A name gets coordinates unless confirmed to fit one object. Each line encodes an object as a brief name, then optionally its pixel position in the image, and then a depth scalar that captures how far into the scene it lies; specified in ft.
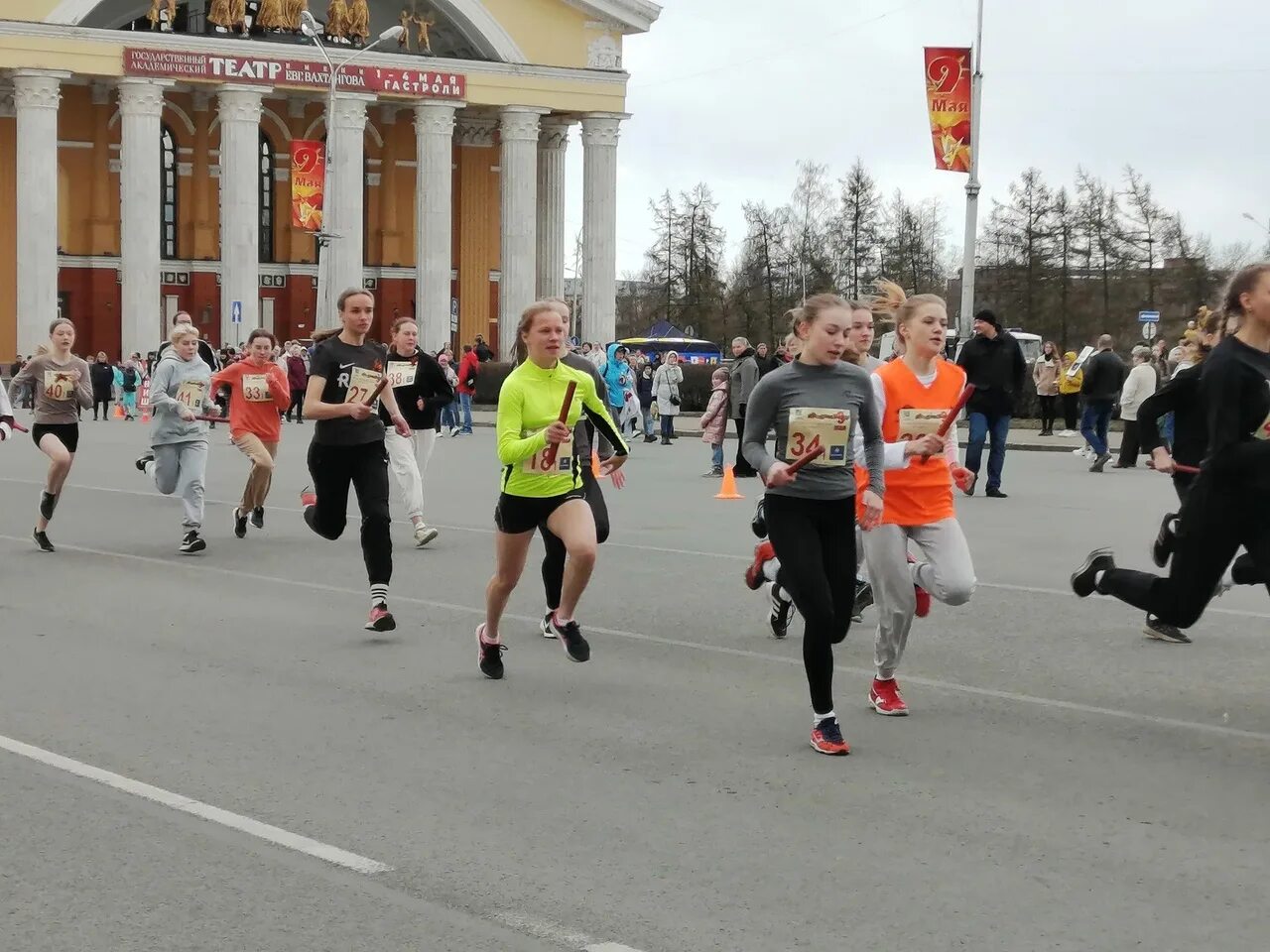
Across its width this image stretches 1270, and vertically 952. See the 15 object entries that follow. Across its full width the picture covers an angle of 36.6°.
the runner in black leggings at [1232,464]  23.49
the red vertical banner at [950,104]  124.57
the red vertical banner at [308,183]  182.70
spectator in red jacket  125.70
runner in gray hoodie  50.24
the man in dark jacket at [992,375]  67.21
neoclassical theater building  199.82
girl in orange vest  26.09
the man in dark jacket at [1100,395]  86.48
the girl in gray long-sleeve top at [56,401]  49.88
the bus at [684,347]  220.84
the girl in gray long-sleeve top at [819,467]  24.16
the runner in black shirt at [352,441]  34.40
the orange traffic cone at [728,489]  68.90
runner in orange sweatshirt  54.39
